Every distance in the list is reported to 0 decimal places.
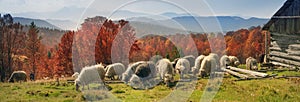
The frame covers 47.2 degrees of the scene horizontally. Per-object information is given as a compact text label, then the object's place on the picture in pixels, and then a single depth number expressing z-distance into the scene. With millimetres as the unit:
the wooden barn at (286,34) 22141
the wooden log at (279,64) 22959
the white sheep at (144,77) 16416
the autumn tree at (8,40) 50469
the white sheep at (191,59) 24783
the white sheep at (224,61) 24136
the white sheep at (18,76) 24834
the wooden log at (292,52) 21897
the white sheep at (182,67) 20438
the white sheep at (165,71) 16417
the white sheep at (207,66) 19109
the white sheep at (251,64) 22484
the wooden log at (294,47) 21891
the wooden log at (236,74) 17791
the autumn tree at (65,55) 49500
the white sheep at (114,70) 20438
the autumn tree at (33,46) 60594
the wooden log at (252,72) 17972
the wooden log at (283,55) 22109
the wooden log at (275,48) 24375
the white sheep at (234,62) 25953
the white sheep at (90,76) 15577
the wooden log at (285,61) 22167
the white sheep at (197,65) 20369
